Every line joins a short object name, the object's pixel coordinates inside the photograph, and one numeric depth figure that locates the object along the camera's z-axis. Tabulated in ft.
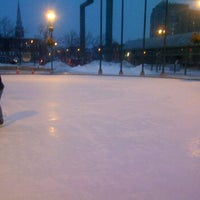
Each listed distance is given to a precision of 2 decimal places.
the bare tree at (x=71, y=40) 232.10
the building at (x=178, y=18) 183.06
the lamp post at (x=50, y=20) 83.30
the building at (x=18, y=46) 202.18
